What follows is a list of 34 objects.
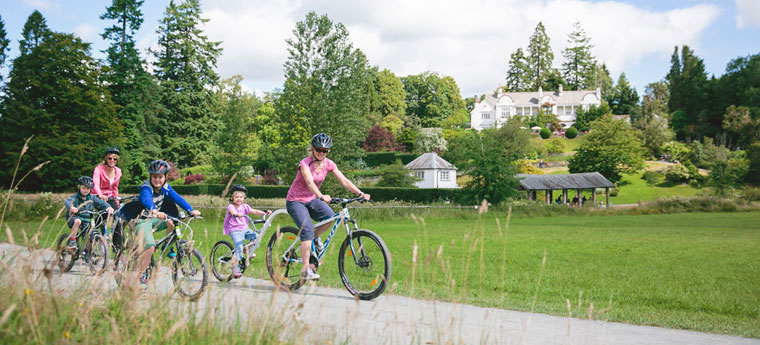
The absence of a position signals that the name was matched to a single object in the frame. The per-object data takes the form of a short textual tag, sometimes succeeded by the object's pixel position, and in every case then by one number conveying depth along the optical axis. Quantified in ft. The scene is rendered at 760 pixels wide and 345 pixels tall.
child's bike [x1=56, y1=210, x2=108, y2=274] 25.80
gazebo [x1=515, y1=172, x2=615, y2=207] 156.04
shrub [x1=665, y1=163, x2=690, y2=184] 197.57
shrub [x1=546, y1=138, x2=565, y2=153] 259.60
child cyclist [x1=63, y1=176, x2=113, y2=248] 28.86
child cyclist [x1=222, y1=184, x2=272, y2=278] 25.58
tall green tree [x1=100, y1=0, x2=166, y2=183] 144.05
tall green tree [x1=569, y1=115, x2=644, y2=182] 201.57
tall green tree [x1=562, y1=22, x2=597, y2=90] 395.75
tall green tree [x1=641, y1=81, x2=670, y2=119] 285.64
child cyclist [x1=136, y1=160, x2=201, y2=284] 21.71
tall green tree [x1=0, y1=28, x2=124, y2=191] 114.52
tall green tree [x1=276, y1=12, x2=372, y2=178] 121.70
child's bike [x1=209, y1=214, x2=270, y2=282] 24.98
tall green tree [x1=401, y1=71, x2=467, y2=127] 332.19
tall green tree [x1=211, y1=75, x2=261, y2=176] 141.38
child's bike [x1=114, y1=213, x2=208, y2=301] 20.59
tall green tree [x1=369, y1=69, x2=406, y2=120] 300.40
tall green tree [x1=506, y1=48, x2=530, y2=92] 402.72
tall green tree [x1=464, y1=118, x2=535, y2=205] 115.14
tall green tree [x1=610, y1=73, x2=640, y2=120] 347.95
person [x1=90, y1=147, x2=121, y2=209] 28.53
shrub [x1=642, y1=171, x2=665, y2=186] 200.23
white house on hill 367.86
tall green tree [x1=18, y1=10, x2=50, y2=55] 130.62
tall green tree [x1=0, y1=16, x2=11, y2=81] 163.22
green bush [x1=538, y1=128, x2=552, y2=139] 291.58
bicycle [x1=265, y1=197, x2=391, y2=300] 21.18
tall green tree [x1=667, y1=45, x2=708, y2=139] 272.51
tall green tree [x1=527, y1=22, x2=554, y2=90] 385.70
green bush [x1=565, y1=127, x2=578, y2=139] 292.86
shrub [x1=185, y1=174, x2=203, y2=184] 171.01
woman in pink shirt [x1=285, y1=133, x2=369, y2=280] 22.18
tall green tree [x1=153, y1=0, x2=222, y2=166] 179.22
